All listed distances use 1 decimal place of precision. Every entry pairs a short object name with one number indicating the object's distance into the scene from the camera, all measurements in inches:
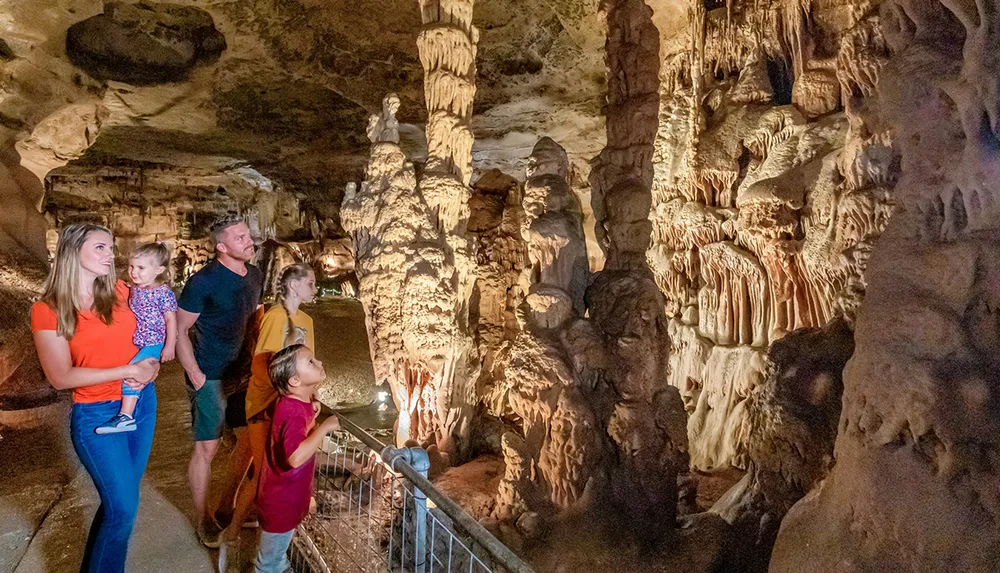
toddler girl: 79.7
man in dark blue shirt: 98.1
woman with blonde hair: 74.1
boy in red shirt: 81.7
